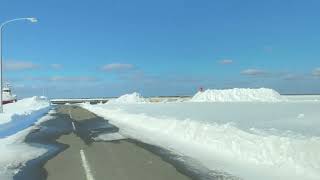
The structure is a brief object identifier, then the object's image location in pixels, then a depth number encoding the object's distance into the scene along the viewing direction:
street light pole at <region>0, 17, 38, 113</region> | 19.08
